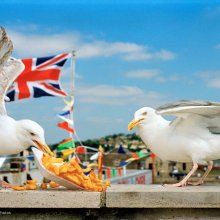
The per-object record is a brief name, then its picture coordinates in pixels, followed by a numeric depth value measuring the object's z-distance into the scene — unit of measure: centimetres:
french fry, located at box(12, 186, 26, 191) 481
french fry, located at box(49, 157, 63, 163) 480
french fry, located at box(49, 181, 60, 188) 508
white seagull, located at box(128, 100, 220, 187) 514
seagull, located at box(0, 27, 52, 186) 543
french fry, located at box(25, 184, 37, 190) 484
